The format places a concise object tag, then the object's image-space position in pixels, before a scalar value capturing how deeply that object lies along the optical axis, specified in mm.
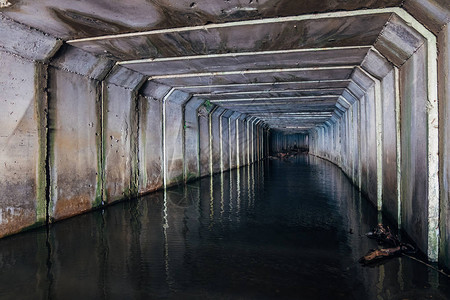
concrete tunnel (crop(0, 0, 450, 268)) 3267
